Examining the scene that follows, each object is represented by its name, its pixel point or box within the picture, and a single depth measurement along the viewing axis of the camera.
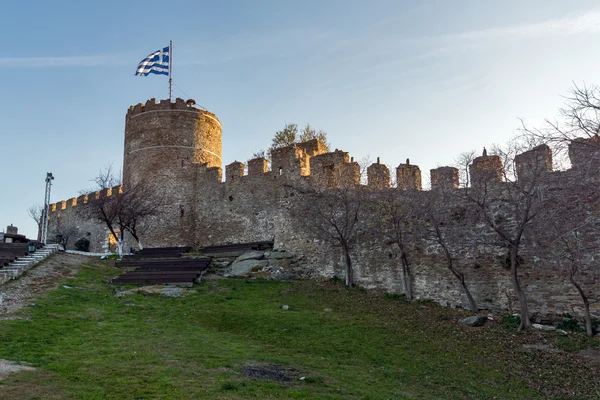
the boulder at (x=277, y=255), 22.67
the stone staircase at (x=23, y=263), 18.12
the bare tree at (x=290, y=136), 39.69
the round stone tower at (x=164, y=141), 31.44
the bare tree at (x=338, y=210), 20.66
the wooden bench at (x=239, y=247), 25.05
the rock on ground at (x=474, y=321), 14.81
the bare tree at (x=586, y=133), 9.29
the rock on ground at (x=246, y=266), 21.81
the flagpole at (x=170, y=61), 34.62
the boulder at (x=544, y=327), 14.53
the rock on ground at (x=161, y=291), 17.88
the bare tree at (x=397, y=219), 19.08
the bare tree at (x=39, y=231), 41.96
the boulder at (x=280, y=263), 21.97
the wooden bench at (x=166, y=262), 22.45
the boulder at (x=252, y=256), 22.98
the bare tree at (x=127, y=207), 28.53
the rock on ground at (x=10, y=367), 8.57
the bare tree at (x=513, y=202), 14.88
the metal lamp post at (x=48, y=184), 27.44
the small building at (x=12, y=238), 29.48
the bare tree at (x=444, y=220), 18.52
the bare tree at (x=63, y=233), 38.00
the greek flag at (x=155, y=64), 33.03
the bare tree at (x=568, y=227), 15.30
